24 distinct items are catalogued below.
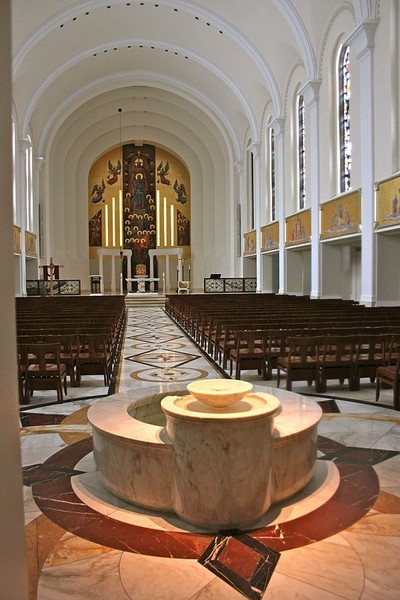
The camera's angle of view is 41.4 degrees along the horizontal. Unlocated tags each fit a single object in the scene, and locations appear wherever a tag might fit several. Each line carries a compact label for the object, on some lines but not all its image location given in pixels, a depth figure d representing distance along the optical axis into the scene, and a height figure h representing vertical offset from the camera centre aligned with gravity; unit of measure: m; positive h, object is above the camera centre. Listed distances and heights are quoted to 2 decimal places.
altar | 28.05 +0.27
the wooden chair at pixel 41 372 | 6.00 -0.94
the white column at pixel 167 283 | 31.89 +0.42
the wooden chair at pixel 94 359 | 7.07 -0.93
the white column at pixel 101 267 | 28.97 +1.27
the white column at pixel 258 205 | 25.05 +4.01
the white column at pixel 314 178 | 17.33 +3.70
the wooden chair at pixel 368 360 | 6.53 -0.91
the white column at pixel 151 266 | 29.71 +1.35
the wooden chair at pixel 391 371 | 5.55 -0.92
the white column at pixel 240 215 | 28.71 +4.19
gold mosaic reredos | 34.50 +7.16
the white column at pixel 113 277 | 29.94 +0.71
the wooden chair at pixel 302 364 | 6.38 -0.92
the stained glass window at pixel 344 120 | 15.78 +5.16
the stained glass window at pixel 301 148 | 19.88 +5.33
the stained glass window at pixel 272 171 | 23.86 +5.35
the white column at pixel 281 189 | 21.20 +4.06
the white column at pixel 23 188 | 22.33 +4.36
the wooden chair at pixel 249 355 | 7.17 -0.90
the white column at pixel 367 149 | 13.27 +3.57
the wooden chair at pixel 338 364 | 6.49 -0.93
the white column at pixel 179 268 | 28.95 +1.19
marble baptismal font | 2.91 -0.98
